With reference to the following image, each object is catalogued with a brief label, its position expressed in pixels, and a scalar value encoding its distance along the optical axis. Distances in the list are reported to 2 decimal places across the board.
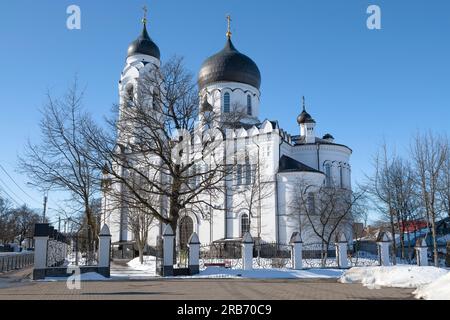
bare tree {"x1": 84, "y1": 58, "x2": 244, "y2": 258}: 19.25
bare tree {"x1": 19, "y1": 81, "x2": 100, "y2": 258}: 20.31
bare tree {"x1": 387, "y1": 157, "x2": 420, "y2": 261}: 28.28
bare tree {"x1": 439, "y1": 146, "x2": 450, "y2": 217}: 27.48
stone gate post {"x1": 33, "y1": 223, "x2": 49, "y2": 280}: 16.92
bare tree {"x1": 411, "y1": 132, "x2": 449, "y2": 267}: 24.20
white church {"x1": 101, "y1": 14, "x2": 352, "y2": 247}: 33.53
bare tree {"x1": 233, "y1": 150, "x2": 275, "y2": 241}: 33.84
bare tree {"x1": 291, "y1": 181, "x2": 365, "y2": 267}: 31.77
